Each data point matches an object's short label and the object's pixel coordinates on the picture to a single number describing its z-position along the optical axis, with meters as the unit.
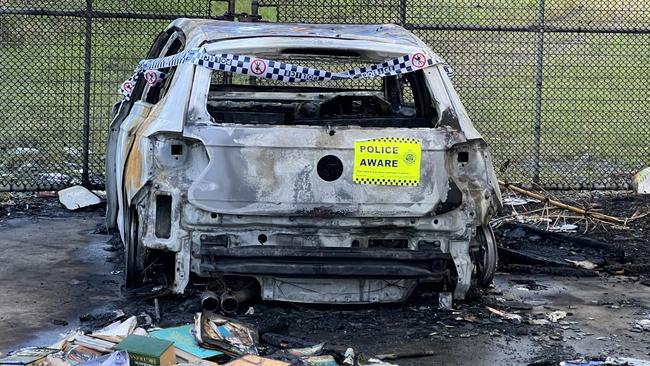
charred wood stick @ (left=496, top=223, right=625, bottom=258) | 16.33
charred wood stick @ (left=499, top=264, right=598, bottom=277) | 15.31
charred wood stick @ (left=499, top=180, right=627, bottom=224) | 19.05
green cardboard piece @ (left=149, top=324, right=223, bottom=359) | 10.24
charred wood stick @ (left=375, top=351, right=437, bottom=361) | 10.68
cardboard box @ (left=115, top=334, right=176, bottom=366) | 9.37
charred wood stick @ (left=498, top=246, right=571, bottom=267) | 15.70
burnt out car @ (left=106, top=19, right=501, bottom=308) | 11.53
